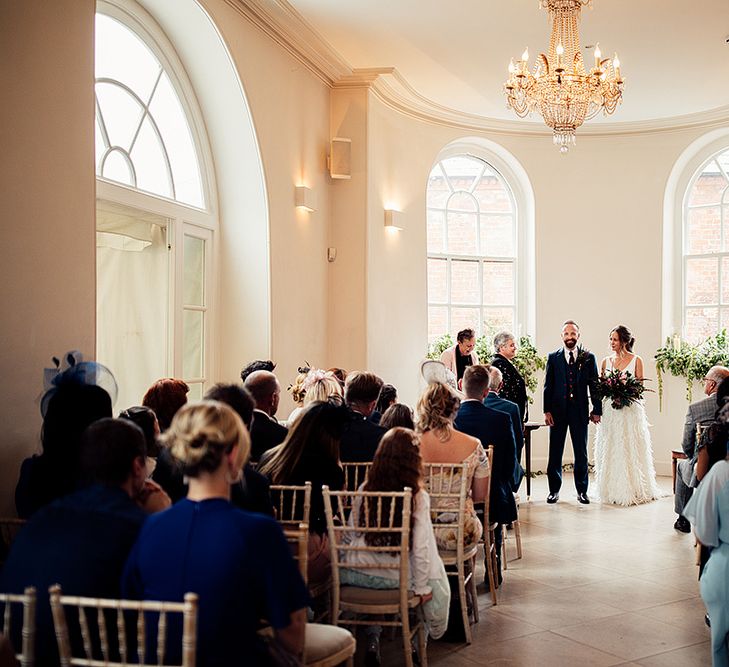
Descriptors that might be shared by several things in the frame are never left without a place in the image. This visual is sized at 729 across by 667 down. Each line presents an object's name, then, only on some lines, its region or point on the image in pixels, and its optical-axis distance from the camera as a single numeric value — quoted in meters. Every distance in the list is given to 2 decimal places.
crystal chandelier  6.16
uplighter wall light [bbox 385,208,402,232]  8.55
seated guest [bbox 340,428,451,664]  3.58
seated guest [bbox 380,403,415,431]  4.45
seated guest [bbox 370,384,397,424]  5.32
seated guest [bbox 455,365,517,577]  5.14
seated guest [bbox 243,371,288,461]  4.27
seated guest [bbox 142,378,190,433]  4.16
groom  8.21
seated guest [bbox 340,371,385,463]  4.35
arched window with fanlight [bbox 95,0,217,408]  5.25
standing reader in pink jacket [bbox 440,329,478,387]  8.09
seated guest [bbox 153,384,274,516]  3.02
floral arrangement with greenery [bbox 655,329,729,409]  9.59
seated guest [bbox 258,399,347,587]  3.69
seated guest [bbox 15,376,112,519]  2.93
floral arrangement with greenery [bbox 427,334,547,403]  9.59
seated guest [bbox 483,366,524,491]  5.88
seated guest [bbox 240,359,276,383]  5.48
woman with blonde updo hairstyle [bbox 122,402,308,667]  2.13
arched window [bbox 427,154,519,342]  10.15
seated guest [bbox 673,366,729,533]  5.70
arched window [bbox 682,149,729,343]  10.09
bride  8.06
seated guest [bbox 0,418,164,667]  2.23
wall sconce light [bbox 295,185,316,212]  7.20
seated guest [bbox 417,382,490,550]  4.49
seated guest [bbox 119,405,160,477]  3.82
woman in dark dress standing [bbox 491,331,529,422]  7.70
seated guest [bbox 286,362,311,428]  5.69
